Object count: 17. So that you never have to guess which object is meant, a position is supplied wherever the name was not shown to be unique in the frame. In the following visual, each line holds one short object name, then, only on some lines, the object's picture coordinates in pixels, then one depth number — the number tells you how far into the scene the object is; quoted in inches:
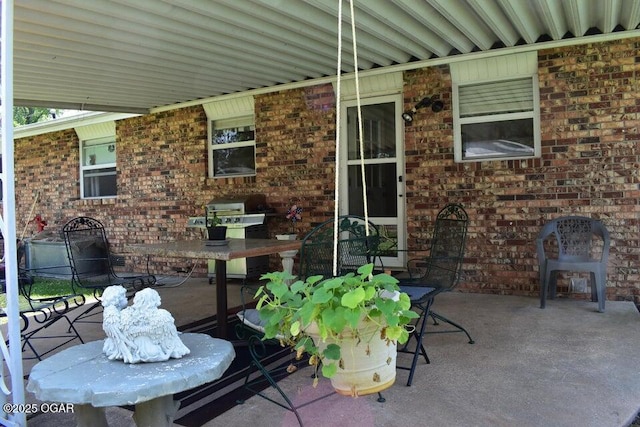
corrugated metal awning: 152.6
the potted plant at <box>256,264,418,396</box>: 59.8
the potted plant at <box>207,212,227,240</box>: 147.0
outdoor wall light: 211.9
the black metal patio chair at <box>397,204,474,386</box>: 119.1
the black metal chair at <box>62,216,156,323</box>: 151.5
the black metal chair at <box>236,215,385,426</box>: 103.5
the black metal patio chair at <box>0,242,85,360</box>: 124.6
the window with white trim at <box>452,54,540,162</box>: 200.4
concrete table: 60.7
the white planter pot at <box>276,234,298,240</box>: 235.7
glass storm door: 228.2
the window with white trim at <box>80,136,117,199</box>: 334.0
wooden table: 118.6
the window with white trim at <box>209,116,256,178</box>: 275.4
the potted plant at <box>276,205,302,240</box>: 237.9
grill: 241.4
